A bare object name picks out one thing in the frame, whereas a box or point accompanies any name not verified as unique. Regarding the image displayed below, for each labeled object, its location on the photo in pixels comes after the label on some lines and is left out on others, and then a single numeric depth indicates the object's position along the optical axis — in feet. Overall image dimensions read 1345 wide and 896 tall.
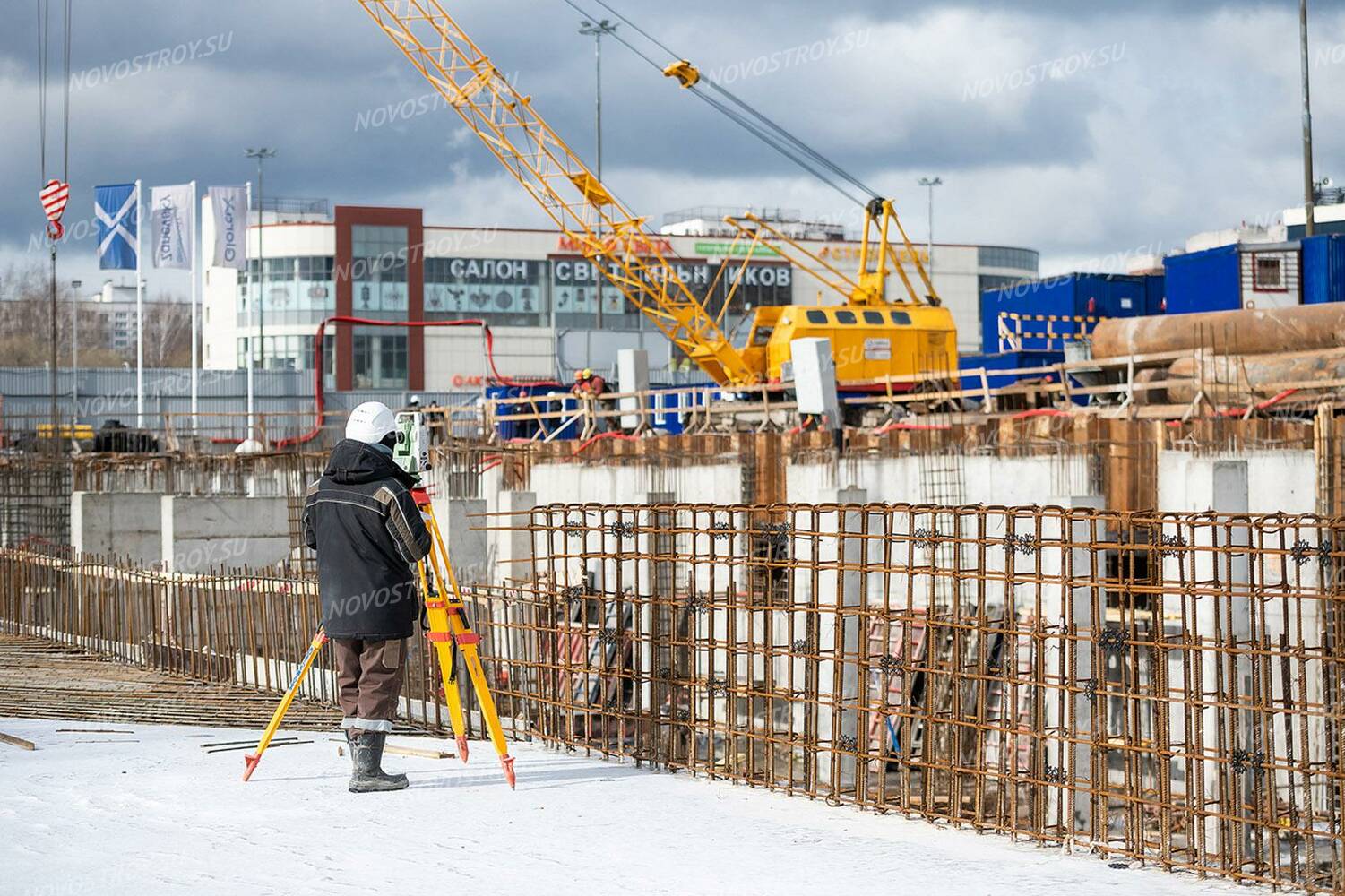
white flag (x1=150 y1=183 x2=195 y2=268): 117.08
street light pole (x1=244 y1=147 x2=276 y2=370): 204.54
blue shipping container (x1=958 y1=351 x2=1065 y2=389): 104.22
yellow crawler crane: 112.16
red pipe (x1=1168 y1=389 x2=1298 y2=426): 58.85
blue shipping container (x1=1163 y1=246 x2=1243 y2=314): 109.09
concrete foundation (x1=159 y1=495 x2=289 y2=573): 72.38
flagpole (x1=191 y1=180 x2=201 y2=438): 117.80
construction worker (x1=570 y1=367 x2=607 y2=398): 104.47
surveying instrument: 23.24
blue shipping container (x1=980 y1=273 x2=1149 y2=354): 128.16
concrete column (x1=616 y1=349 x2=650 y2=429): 106.32
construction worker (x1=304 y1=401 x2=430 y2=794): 22.88
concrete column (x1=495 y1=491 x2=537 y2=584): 61.29
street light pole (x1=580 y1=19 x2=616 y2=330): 186.50
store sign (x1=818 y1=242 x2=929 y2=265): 238.27
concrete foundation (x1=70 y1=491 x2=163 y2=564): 76.59
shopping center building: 225.35
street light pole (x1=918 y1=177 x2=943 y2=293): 236.28
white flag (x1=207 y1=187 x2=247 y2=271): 122.83
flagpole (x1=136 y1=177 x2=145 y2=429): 119.14
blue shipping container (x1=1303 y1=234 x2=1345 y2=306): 106.22
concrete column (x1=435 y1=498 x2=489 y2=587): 62.23
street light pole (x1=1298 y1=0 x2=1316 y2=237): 113.39
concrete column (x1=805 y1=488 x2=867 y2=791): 23.00
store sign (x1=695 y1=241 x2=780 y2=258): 238.07
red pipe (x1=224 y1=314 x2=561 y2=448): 134.03
